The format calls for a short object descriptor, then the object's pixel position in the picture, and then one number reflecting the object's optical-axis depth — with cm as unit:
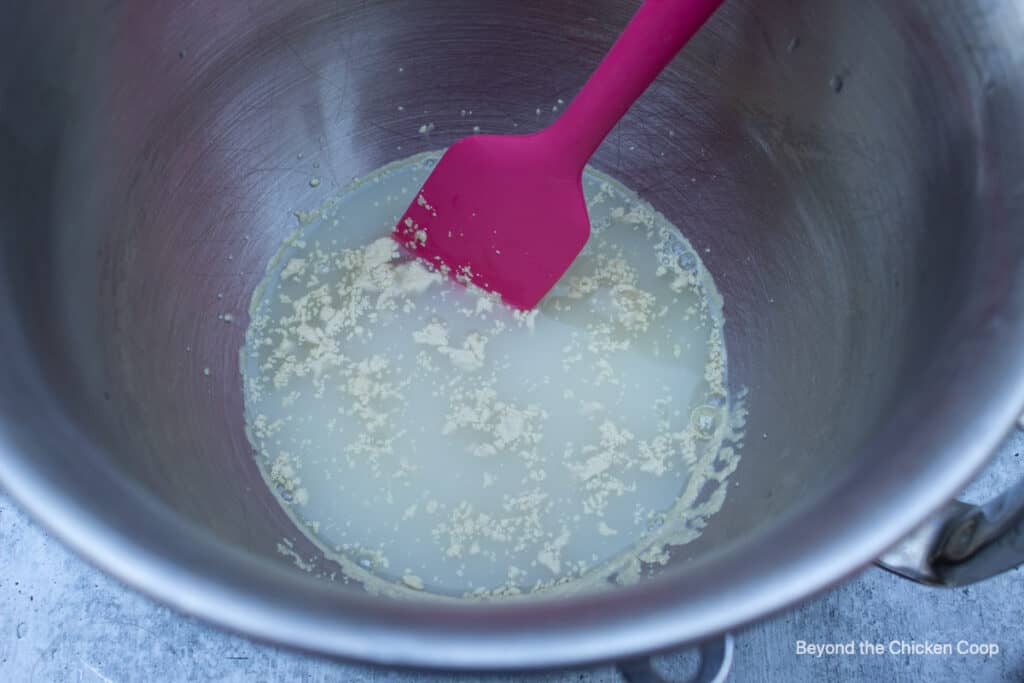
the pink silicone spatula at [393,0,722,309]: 29
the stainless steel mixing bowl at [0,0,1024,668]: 20
